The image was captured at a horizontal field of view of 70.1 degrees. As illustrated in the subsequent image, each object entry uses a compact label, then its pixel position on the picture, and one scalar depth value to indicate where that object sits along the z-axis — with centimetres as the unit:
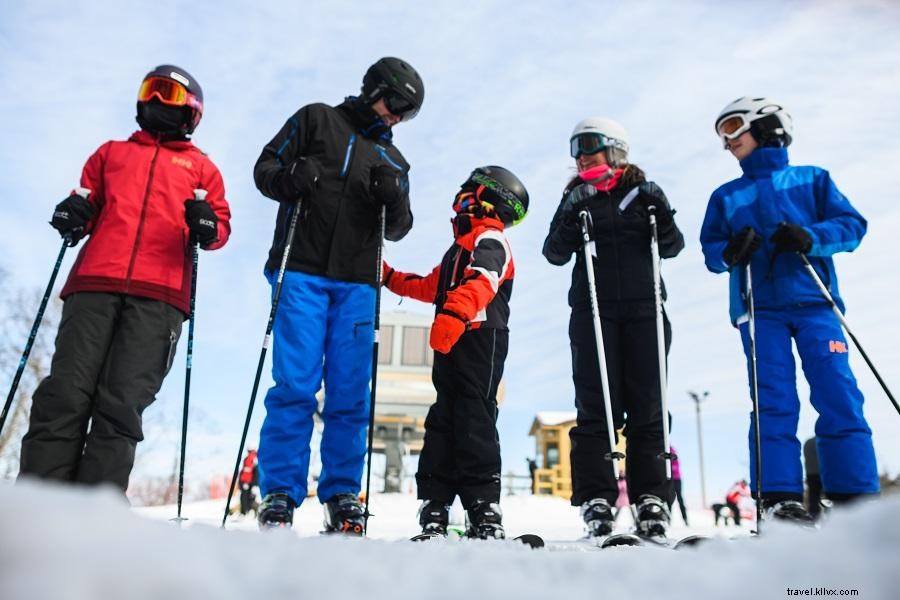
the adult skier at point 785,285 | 325
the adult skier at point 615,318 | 347
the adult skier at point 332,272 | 316
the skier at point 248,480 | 1205
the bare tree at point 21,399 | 1566
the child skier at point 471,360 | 329
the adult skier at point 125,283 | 296
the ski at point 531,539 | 208
